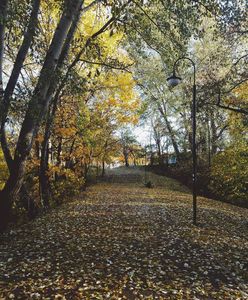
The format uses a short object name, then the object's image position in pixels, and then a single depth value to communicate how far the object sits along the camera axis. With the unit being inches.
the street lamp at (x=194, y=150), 363.3
